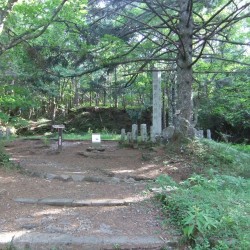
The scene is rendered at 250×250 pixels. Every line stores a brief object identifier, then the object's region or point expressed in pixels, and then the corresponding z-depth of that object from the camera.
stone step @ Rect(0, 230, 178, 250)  3.36
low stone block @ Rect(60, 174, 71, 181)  6.34
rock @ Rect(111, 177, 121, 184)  6.39
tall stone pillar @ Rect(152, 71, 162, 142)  10.75
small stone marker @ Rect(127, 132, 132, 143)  10.21
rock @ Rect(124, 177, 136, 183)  6.49
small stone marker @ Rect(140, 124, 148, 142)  9.87
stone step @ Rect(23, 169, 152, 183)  6.39
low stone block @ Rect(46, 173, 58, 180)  6.42
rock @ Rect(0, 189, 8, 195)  5.11
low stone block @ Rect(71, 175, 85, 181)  6.40
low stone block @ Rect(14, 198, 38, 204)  4.81
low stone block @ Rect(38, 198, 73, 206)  4.71
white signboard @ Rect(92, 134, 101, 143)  9.60
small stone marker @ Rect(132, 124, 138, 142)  10.06
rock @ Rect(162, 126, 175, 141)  9.38
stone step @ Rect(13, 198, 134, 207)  4.71
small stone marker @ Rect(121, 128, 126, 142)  10.58
